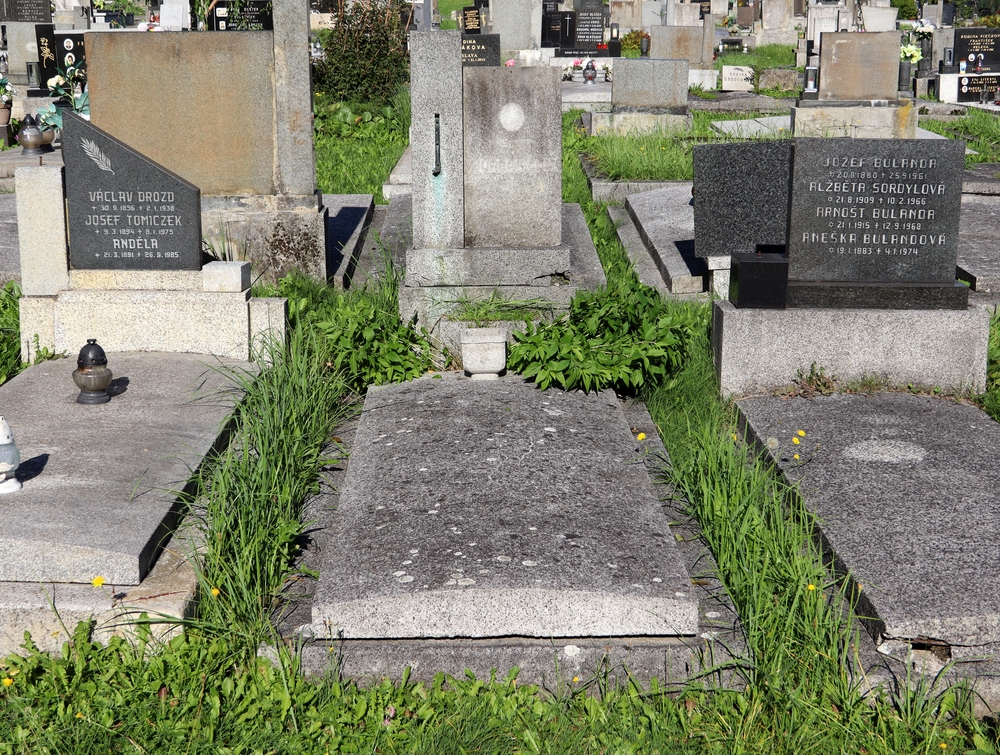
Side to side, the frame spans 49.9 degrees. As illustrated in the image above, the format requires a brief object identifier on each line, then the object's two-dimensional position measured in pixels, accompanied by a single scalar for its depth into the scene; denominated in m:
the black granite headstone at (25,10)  18.98
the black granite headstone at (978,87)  18.09
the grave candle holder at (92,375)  4.63
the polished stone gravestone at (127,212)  5.43
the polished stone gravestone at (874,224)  5.17
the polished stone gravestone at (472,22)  20.20
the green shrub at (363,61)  14.17
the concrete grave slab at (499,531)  3.17
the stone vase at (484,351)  5.16
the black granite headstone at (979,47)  19.16
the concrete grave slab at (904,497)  3.17
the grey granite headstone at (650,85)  13.03
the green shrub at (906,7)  40.25
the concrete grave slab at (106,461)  3.31
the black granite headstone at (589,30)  25.25
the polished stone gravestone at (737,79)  21.33
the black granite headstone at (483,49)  16.31
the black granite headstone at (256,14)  14.49
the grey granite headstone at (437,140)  5.52
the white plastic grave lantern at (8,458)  3.60
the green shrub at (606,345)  5.02
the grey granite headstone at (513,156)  5.66
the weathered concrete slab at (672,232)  7.18
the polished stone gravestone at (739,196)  6.58
